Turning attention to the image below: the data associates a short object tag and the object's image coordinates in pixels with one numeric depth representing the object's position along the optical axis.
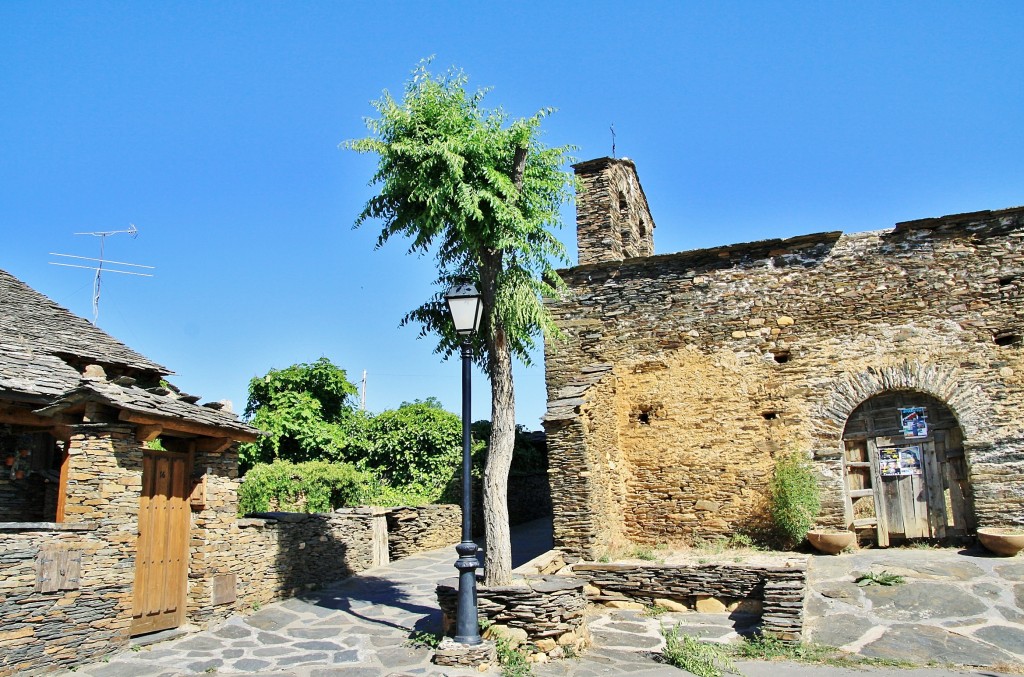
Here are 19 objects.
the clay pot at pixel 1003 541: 9.81
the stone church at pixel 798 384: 10.98
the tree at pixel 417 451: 17.05
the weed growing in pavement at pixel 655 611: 9.64
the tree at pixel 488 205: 8.88
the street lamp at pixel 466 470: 7.58
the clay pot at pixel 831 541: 10.69
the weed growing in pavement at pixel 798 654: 7.23
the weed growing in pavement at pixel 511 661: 7.20
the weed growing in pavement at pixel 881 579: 9.18
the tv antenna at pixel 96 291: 14.74
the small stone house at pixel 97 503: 7.36
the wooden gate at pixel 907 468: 10.98
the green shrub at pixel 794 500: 11.18
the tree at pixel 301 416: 17.09
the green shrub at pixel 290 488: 14.13
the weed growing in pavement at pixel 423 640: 8.14
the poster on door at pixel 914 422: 11.21
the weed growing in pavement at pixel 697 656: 7.16
